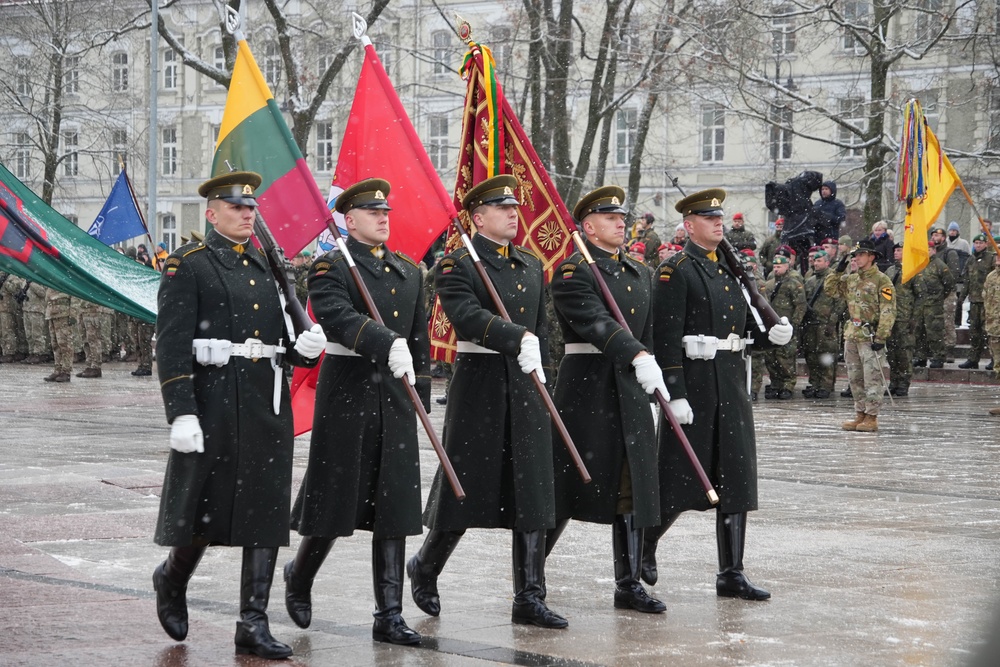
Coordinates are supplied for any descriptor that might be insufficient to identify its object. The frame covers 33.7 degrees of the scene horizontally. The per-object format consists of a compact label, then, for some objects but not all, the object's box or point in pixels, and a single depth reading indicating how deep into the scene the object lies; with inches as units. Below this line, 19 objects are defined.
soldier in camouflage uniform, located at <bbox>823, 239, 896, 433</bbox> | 647.1
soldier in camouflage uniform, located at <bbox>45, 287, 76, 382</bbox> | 953.5
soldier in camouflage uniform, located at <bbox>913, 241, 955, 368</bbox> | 887.7
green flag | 394.0
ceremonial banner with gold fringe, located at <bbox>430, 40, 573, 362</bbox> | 351.3
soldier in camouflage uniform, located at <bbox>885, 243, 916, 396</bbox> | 826.2
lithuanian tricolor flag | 307.3
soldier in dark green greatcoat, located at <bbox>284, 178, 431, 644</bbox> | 274.8
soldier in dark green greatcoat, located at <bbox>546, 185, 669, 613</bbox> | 300.2
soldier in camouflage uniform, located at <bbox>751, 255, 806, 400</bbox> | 830.5
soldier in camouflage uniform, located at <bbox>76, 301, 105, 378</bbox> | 1007.0
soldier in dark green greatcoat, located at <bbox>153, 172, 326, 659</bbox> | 259.1
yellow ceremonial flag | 666.8
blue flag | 878.4
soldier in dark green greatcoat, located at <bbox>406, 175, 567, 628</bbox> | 289.0
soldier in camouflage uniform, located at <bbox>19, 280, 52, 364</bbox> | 1138.0
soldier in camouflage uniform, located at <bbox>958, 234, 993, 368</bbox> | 895.1
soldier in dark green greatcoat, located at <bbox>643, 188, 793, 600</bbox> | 318.0
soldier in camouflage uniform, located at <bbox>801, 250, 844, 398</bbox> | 836.0
